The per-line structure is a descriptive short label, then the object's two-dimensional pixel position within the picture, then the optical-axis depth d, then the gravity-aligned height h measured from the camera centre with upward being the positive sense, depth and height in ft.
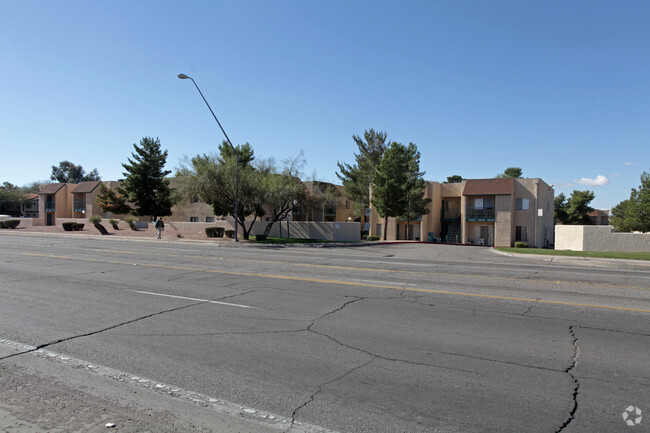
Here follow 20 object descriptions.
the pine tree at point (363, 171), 183.01 +24.21
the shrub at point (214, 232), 118.11 -3.67
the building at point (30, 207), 301.02 +5.18
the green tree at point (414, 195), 144.25 +10.24
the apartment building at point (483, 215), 140.77 +3.99
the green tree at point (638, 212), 120.98 +5.53
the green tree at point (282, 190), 100.48 +7.63
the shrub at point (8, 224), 161.68 -4.03
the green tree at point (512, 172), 268.68 +35.86
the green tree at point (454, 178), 313.03 +35.92
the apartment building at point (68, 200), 205.67 +7.70
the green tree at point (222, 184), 98.72 +8.46
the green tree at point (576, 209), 210.18 +10.28
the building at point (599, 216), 268.68 +8.56
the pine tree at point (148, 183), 173.47 +14.53
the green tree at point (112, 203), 179.93 +5.84
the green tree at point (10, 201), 282.54 +8.98
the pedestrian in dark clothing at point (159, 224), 110.42 -1.68
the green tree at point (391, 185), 139.85 +13.28
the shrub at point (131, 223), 139.23 -2.02
